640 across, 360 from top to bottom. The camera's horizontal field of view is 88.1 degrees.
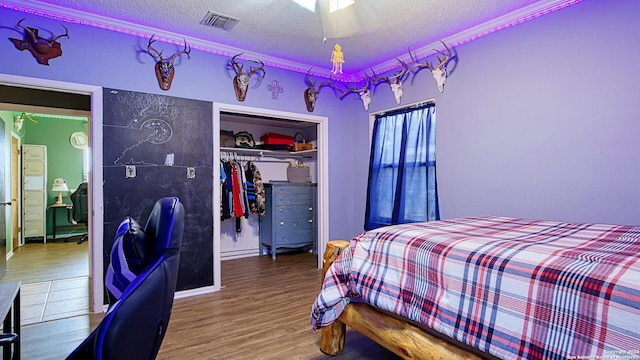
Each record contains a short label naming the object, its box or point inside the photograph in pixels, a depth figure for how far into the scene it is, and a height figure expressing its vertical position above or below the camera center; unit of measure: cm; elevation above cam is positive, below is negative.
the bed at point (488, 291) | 102 -43
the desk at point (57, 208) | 623 -49
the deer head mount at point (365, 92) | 405 +111
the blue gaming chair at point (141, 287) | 61 -23
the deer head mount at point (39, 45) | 250 +106
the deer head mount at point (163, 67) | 298 +105
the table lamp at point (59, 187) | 635 -7
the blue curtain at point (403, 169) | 339 +13
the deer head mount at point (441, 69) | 317 +110
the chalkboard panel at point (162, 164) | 282 +17
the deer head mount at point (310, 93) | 392 +106
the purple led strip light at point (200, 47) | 245 +130
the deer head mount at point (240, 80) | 340 +105
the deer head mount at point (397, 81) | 360 +112
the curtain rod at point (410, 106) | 339 +82
